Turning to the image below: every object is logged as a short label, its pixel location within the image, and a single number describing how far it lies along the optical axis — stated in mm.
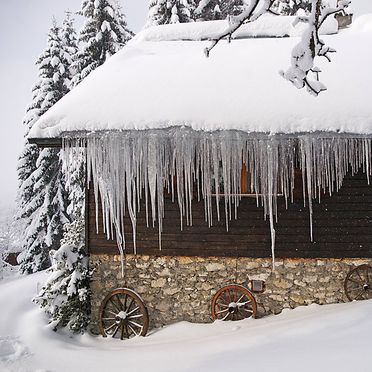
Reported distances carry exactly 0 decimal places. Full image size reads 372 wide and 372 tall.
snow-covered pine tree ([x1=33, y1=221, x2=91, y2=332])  7664
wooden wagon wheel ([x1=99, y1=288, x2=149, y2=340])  7496
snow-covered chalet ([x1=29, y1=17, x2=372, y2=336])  6691
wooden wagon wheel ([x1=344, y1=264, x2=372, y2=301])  7145
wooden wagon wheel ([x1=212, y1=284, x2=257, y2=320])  7293
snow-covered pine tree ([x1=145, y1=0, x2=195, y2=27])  15961
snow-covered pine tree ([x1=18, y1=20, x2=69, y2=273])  15969
